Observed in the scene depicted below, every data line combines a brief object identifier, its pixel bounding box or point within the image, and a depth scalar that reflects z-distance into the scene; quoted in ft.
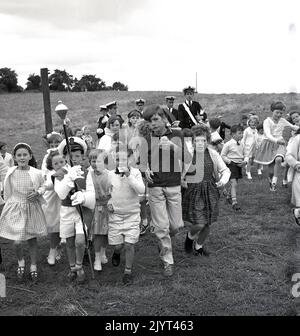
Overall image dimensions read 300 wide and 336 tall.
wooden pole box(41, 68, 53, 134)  20.42
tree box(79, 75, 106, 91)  200.54
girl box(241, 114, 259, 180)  34.47
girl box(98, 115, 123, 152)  22.83
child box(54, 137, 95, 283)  15.88
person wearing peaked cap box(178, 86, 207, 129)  32.37
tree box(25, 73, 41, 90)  208.88
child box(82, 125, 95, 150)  32.91
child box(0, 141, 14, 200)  25.44
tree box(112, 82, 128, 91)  210.79
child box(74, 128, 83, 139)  30.48
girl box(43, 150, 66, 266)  18.33
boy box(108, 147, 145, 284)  16.28
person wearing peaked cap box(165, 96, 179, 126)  33.88
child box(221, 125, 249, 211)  27.12
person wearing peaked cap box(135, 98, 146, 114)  34.14
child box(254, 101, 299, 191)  29.99
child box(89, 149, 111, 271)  16.93
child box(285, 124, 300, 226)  20.01
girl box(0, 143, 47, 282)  16.93
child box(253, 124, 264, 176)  35.71
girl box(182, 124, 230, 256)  18.38
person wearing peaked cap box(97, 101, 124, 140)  31.01
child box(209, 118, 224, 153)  23.09
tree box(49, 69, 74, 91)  178.70
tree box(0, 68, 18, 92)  208.50
